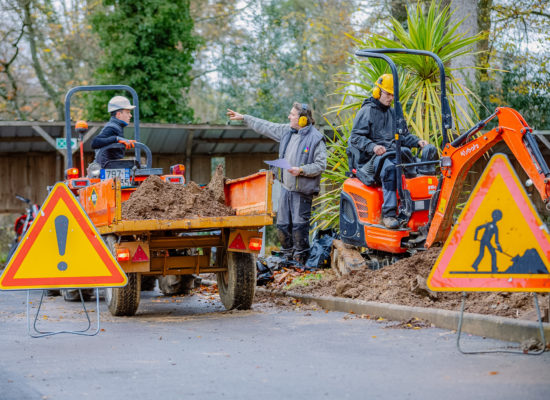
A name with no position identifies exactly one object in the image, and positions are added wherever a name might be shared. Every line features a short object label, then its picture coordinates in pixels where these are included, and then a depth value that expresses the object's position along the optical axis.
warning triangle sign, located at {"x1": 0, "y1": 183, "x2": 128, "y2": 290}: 10.98
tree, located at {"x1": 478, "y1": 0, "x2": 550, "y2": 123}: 30.83
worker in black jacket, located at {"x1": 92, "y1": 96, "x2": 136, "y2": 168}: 16.30
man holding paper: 18.53
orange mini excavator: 12.45
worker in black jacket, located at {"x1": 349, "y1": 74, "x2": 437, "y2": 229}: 15.44
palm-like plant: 19.92
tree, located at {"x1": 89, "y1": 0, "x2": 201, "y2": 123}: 40.34
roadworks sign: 8.98
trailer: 13.15
